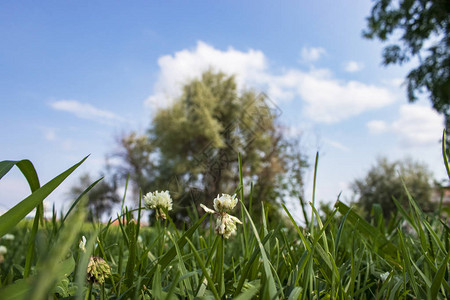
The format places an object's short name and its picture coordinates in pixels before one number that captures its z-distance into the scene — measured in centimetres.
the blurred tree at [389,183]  1508
